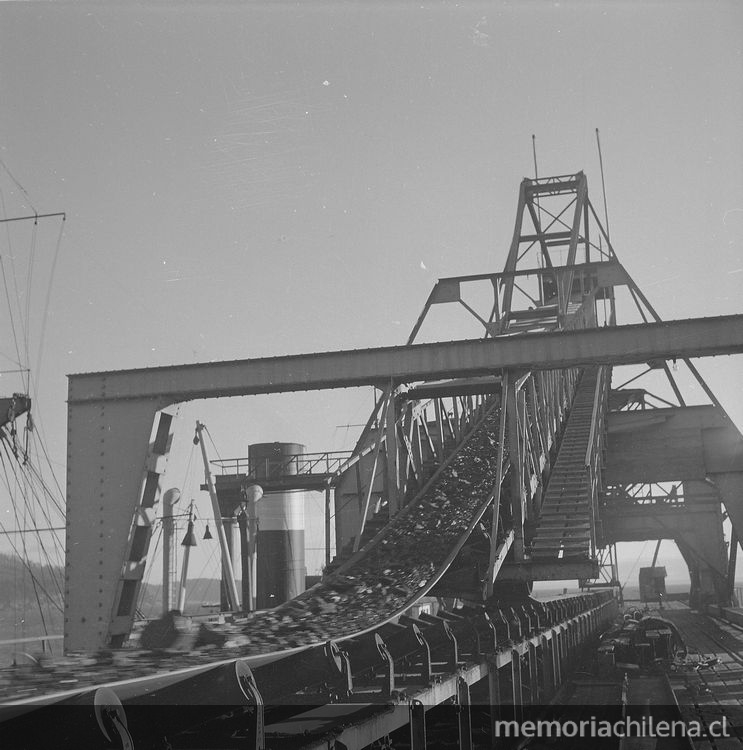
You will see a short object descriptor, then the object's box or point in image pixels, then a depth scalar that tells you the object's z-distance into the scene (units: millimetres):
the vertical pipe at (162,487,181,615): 28484
